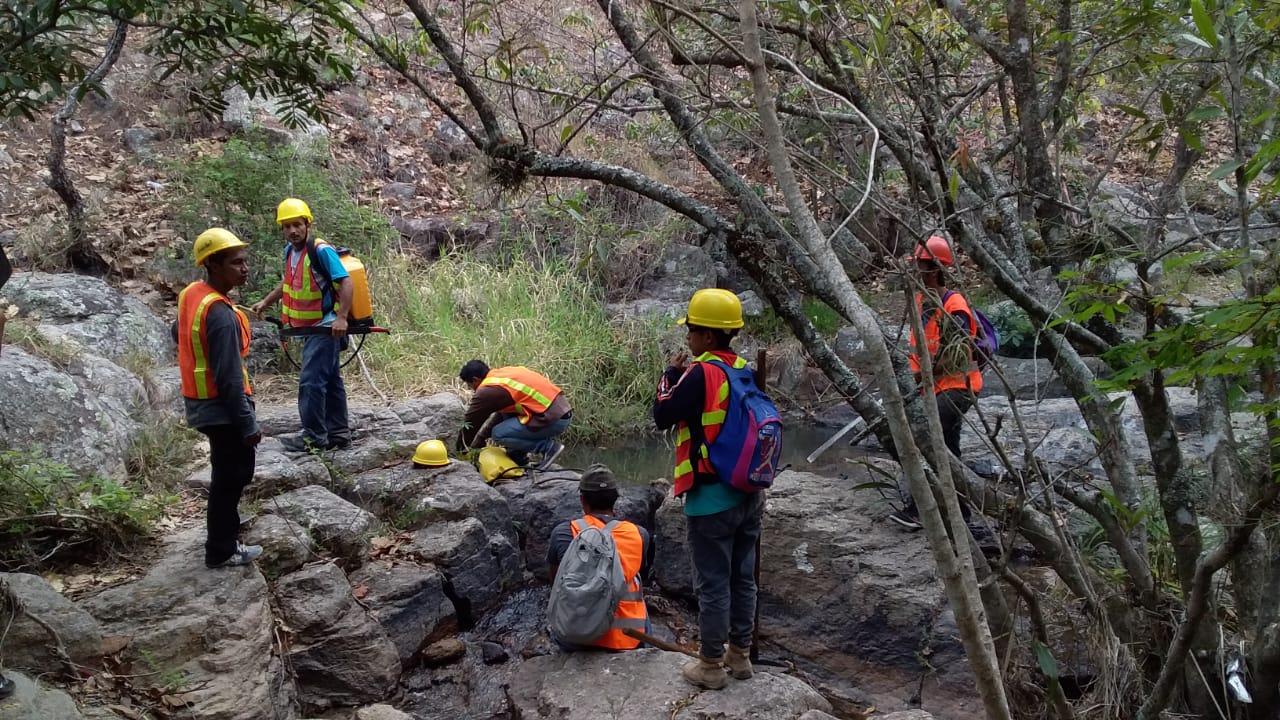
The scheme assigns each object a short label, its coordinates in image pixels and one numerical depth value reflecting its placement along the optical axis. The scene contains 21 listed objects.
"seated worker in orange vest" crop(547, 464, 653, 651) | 4.13
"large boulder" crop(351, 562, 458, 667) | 4.80
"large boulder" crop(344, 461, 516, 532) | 5.70
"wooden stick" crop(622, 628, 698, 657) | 4.31
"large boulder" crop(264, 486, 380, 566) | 4.99
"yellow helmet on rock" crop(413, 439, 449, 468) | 6.18
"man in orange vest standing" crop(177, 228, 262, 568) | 3.85
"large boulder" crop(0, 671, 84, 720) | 2.82
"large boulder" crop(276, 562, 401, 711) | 4.35
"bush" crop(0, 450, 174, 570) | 4.03
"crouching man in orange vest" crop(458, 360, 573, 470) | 6.50
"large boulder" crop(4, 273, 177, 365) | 7.09
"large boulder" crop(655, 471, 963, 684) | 4.86
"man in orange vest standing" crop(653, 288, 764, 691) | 3.62
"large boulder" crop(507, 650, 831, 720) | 3.66
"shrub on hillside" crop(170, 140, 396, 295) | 8.96
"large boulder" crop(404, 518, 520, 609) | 5.33
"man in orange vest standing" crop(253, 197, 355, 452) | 5.80
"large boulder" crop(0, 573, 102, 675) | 3.30
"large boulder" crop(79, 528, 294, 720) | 3.54
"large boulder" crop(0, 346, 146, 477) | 4.80
